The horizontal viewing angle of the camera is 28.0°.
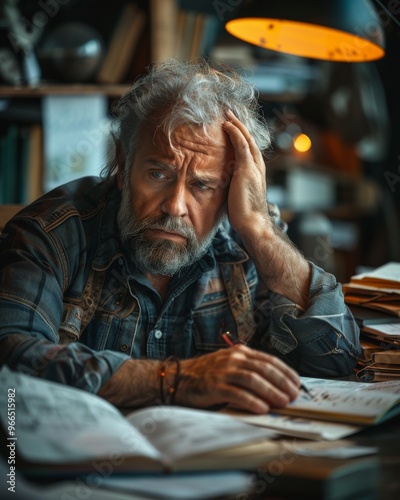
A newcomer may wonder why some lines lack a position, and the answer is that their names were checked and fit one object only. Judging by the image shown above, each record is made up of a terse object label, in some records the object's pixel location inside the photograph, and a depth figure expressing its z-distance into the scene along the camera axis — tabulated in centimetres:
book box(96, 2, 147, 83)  362
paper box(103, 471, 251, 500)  90
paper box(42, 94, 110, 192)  353
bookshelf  349
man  167
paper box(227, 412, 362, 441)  119
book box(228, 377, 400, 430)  121
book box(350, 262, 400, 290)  188
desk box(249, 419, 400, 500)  100
